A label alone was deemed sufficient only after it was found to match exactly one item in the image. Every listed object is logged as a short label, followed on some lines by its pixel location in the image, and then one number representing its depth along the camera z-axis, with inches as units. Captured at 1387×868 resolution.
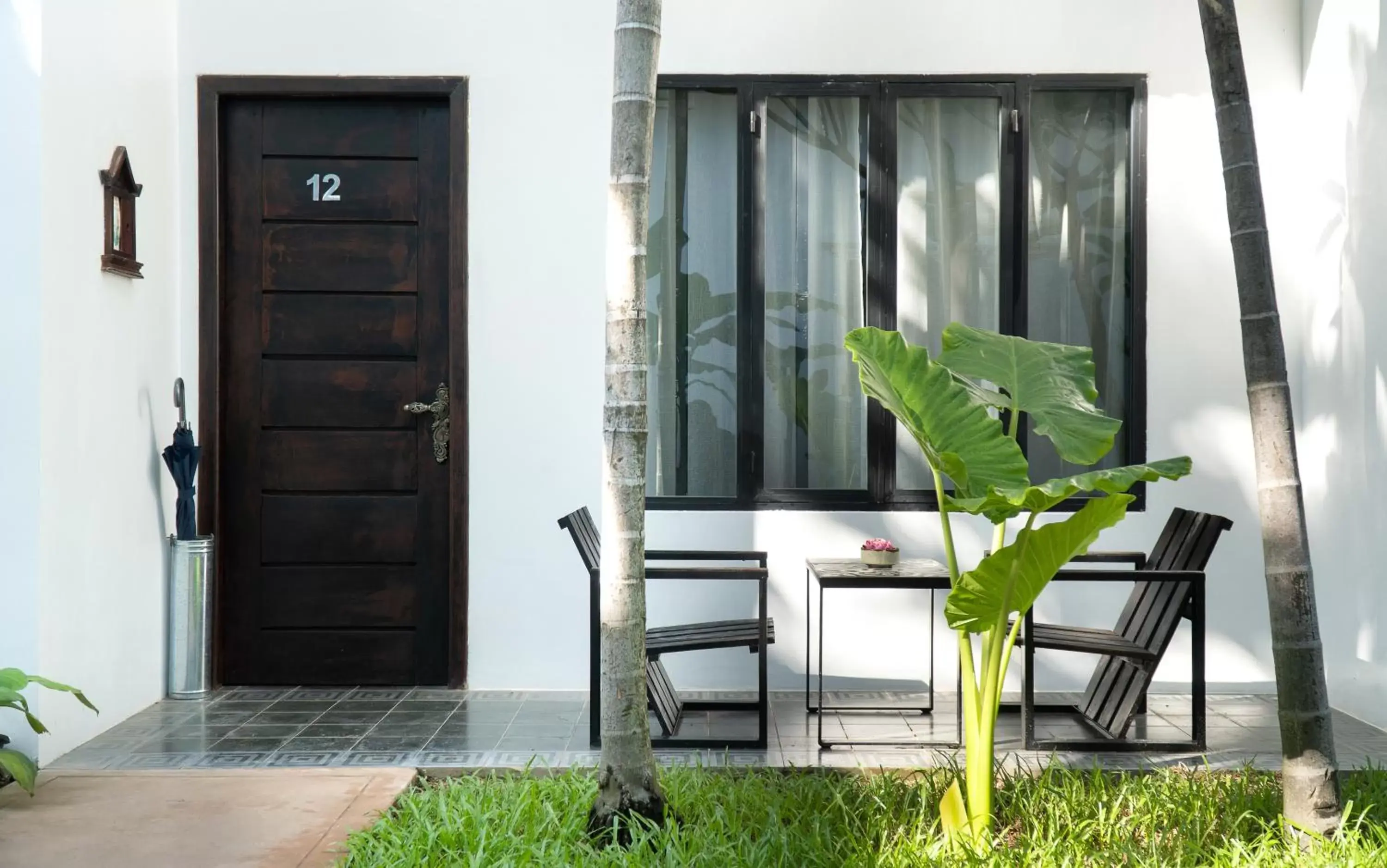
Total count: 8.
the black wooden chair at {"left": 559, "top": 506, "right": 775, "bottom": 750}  172.4
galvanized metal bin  205.0
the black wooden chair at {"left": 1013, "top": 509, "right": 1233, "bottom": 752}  171.5
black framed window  216.8
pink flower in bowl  185.9
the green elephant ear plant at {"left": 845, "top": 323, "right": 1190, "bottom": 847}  126.8
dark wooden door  216.8
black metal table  174.2
